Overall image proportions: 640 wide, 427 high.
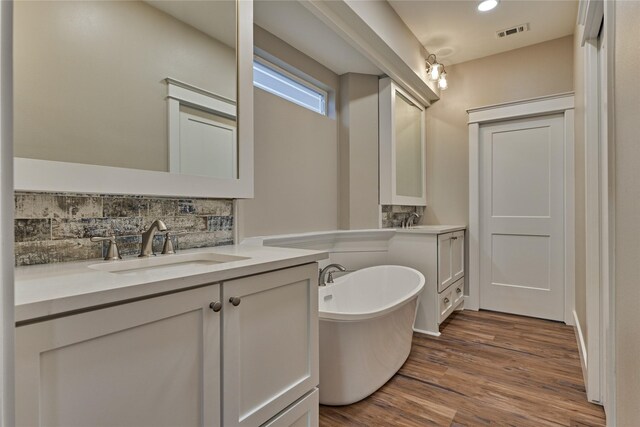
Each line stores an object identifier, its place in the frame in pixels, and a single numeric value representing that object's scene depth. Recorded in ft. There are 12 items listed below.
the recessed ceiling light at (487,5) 8.44
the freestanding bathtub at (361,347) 5.74
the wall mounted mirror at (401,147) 9.86
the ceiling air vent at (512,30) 9.61
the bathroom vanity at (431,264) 9.08
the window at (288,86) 7.24
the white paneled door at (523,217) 10.32
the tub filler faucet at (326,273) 7.79
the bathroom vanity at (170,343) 1.94
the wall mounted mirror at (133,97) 3.10
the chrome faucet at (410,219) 11.46
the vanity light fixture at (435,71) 10.34
